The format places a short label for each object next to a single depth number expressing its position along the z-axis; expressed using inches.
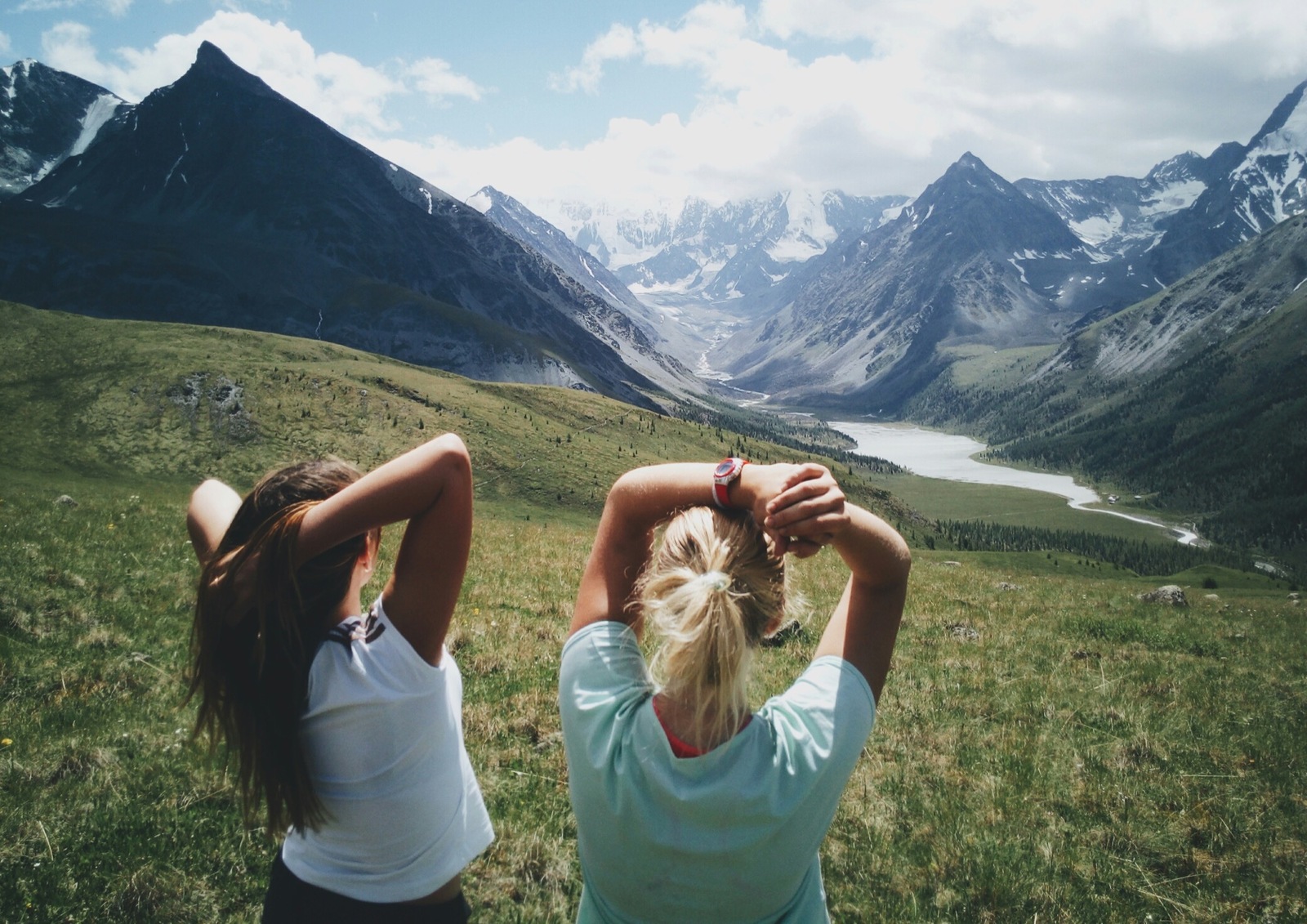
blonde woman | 103.8
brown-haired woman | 127.1
